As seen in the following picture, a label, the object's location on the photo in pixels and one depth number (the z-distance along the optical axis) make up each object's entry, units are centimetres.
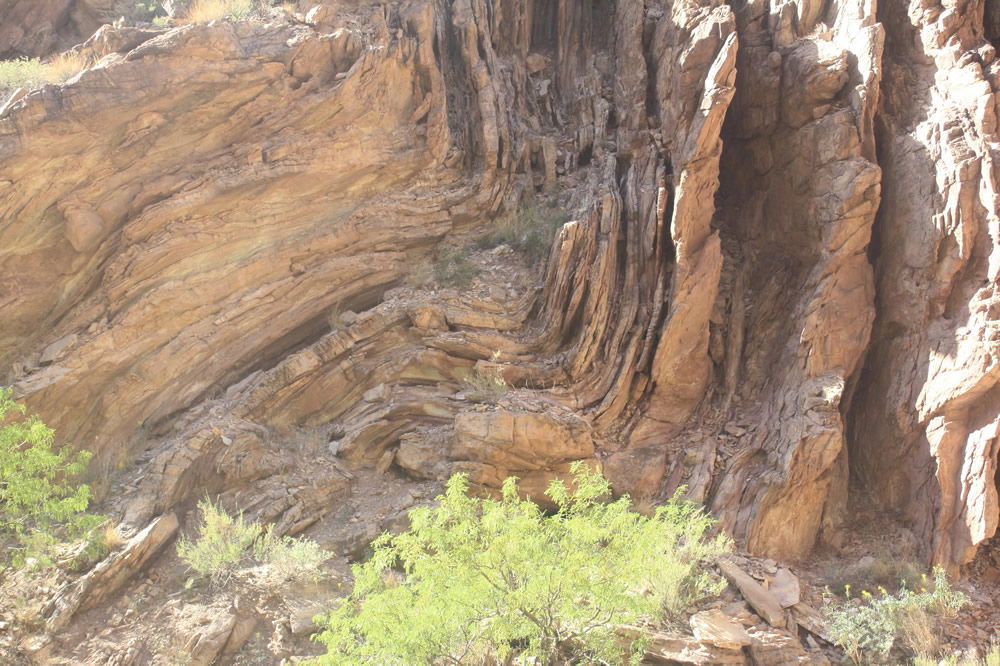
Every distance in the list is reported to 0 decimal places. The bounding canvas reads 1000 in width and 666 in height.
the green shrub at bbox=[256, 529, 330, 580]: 934
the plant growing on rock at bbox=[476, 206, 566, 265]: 1363
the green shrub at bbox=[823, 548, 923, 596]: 930
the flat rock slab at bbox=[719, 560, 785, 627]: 838
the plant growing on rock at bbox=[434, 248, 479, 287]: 1312
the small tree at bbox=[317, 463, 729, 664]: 721
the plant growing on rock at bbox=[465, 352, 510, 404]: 1148
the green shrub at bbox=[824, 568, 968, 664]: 803
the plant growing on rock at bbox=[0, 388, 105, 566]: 848
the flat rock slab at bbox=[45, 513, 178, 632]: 841
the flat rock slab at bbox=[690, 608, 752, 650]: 788
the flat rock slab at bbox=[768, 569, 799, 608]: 883
